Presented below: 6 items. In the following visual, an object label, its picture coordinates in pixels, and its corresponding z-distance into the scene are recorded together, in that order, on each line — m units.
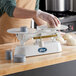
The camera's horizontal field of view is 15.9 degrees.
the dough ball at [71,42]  2.77
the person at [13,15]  2.63
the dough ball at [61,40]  2.94
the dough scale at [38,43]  2.32
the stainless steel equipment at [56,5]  5.13
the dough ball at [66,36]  3.05
